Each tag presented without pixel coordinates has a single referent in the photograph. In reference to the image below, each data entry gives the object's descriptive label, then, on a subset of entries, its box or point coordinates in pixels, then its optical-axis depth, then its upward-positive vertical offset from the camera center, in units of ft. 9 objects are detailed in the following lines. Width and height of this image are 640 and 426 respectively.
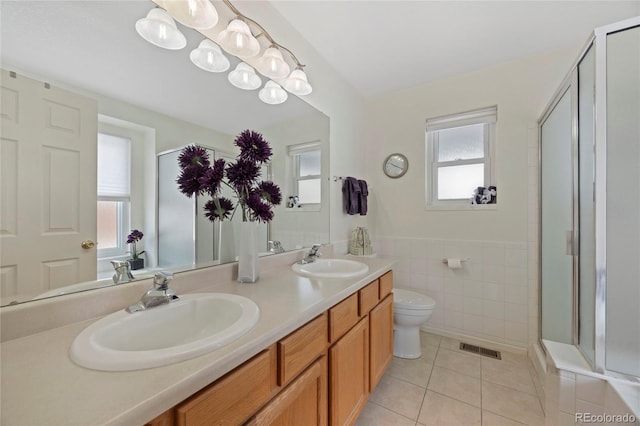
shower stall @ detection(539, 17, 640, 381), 3.32 +0.14
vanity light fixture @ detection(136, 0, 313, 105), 3.27 +2.71
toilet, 6.07 -2.72
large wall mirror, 2.23 +0.90
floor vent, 6.41 -3.67
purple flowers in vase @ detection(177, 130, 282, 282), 3.44 +0.40
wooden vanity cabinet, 1.86 -1.75
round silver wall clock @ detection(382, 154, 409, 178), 8.06 +1.58
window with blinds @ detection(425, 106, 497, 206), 7.18 +1.78
